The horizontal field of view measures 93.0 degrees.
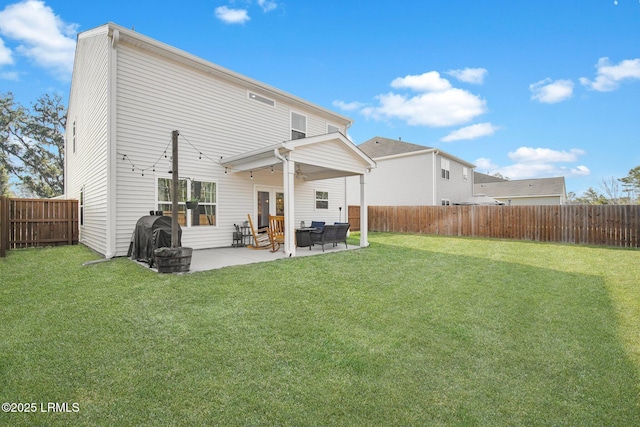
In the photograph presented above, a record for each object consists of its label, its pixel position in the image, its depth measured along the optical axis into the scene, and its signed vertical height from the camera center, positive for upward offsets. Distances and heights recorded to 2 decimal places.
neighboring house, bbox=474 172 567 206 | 26.98 +1.86
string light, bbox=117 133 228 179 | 7.91 +1.61
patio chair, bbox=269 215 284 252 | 8.77 -0.63
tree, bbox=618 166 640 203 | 24.45 +1.91
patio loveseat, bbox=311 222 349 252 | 9.03 -0.69
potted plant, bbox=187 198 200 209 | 7.40 +0.24
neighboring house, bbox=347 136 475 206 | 18.88 +2.30
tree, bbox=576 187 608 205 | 28.22 +1.26
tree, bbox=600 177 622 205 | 24.02 +1.51
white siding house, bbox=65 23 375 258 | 7.76 +2.02
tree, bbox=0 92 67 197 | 24.38 +5.99
